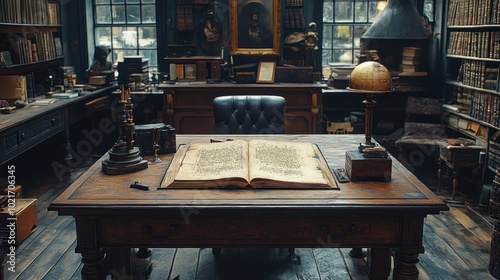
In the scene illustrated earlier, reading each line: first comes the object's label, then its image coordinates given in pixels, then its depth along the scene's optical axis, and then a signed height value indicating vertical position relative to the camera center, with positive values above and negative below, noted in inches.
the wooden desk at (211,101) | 225.8 -20.7
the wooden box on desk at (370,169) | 95.1 -20.1
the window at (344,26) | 259.9 +13.5
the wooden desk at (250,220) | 83.9 -26.1
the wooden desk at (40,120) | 156.0 -22.2
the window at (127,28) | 264.7 +13.2
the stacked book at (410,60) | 243.8 -2.8
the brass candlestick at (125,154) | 101.5 -18.7
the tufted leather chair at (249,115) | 149.4 -16.6
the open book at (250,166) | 91.2 -20.3
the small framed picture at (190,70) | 246.5 -7.0
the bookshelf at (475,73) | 188.4 -7.2
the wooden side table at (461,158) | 187.9 -36.1
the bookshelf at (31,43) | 193.2 +4.9
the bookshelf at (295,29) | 246.2 +11.7
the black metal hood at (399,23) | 190.7 +10.9
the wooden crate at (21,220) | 149.4 -46.7
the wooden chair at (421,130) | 210.4 -31.5
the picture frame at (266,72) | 230.4 -7.5
